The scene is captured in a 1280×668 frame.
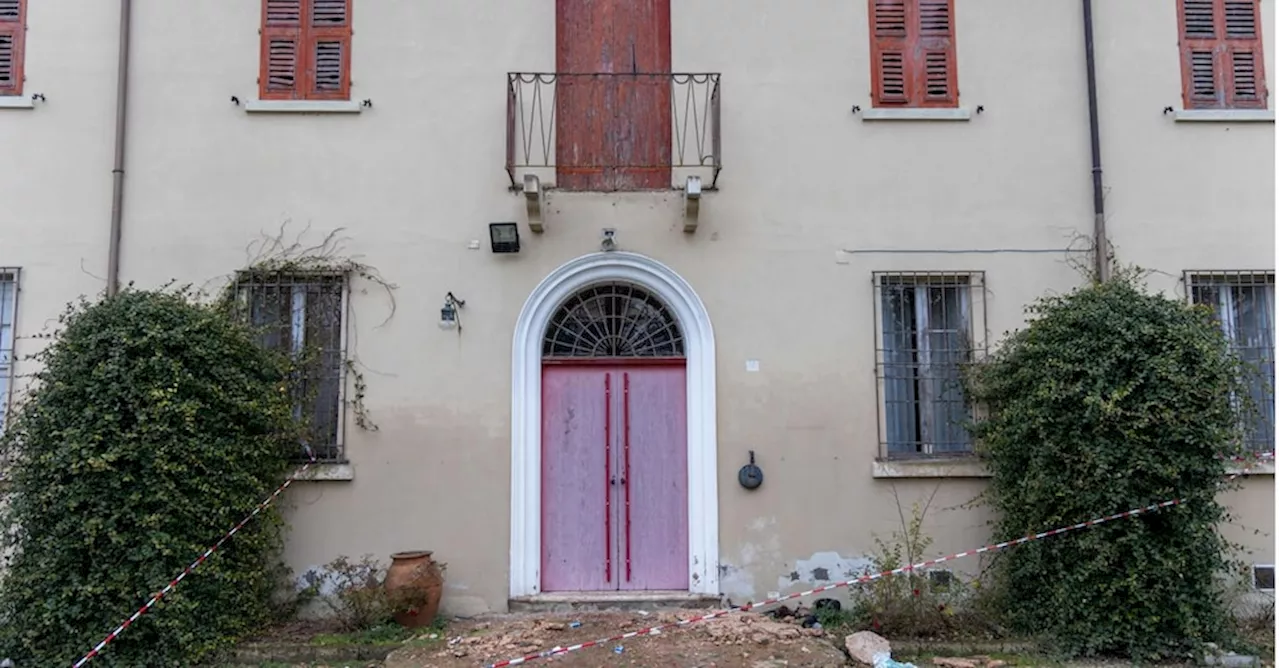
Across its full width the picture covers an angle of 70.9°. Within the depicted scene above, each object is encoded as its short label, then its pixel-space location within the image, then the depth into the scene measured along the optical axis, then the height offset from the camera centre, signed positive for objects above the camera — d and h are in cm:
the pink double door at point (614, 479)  772 -48
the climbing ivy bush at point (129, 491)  633 -46
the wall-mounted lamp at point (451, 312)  771 +97
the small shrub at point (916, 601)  691 -142
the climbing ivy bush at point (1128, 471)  647 -38
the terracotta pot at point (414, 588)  697 -127
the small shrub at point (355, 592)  698 -132
